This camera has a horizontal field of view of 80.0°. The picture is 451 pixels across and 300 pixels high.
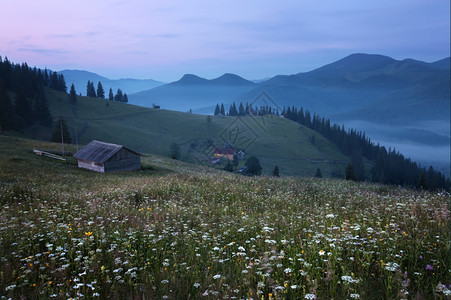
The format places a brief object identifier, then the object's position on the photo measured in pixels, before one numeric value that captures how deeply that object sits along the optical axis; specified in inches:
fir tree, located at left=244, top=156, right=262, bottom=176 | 3931.8
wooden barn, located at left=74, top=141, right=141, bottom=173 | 1492.4
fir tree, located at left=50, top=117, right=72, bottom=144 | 2807.6
